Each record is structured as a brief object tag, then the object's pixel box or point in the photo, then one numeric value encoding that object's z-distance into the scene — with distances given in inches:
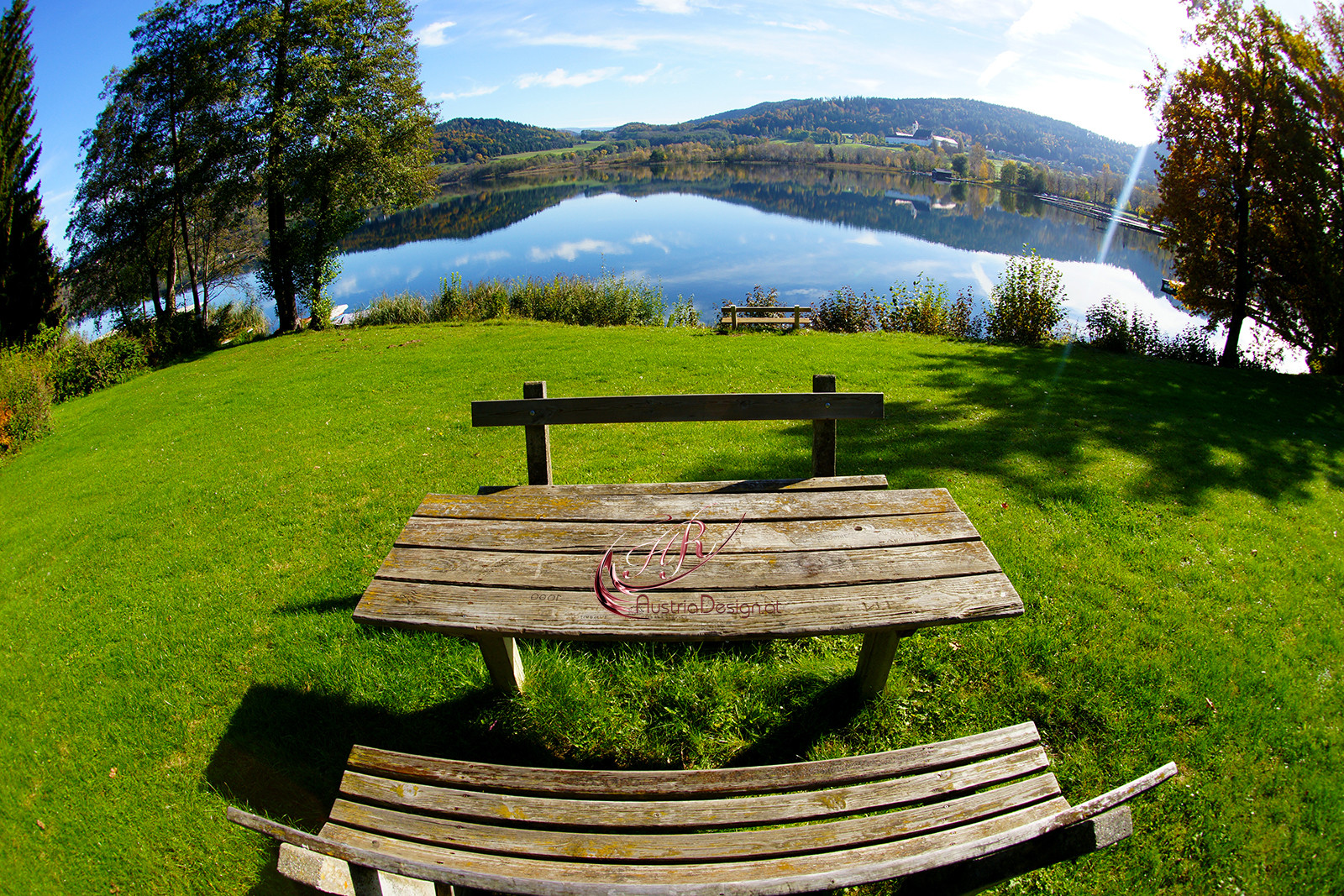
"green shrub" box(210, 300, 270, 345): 885.8
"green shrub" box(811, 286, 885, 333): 749.9
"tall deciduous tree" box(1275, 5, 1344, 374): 488.4
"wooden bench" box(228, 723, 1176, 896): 74.0
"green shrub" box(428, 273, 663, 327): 853.8
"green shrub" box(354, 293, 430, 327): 909.2
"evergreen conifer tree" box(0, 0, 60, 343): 685.3
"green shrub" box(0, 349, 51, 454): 419.5
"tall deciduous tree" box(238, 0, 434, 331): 804.6
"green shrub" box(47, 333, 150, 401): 628.4
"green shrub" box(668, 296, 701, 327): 855.7
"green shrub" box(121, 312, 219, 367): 764.0
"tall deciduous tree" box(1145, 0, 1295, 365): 509.7
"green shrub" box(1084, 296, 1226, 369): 579.5
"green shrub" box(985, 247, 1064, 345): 623.2
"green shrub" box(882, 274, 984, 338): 681.6
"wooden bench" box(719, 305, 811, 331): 678.5
